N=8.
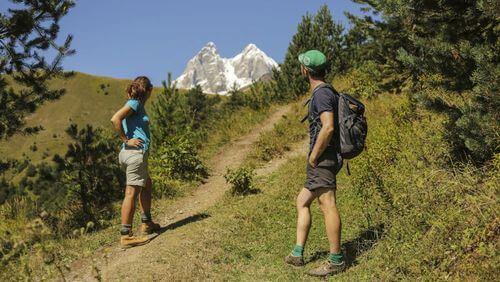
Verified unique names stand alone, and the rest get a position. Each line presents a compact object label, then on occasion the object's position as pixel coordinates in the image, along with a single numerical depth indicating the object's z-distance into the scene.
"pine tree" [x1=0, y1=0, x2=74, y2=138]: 9.04
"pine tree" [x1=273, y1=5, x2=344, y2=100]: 19.36
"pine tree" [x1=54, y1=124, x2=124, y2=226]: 12.34
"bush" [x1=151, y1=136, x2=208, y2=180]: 10.87
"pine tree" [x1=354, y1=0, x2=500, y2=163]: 5.41
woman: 6.29
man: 4.70
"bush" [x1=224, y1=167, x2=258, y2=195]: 9.07
